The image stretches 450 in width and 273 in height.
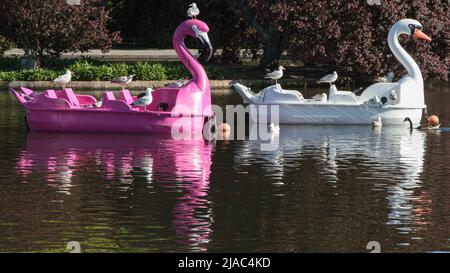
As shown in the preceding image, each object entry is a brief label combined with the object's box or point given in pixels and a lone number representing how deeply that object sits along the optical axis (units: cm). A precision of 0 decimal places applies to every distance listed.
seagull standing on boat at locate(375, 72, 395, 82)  4323
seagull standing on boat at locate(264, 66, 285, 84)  4038
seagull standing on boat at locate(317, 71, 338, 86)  4062
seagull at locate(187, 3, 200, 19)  3678
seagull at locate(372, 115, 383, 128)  3762
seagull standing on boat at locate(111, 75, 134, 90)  3966
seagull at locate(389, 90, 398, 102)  3794
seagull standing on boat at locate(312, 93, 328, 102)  3847
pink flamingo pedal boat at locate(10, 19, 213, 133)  3425
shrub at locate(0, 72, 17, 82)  5346
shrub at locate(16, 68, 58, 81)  5378
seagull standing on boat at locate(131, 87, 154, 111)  3394
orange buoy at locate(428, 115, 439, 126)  3738
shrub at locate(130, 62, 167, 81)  5519
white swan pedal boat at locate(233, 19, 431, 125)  3797
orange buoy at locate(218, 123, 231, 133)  3606
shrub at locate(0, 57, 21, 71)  5756
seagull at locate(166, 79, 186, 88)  3742
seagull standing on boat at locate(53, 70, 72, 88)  3912
